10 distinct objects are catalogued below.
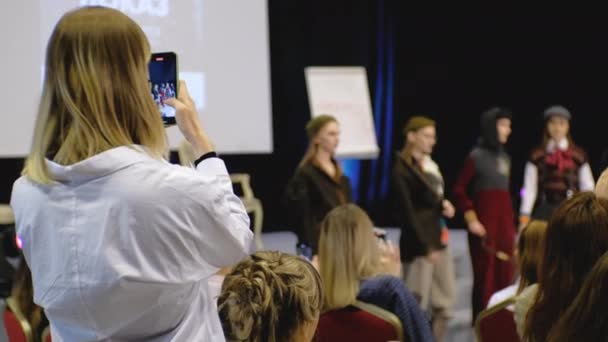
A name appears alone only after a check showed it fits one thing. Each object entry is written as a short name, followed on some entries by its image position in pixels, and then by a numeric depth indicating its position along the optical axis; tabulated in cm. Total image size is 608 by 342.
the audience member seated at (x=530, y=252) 447
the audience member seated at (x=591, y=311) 226
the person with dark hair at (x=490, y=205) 882
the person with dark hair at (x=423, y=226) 791
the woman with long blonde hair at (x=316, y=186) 731
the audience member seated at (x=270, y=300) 267
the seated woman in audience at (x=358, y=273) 430
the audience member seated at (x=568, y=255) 306
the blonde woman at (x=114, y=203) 205
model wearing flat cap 902
